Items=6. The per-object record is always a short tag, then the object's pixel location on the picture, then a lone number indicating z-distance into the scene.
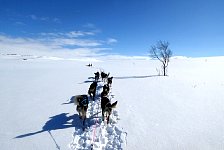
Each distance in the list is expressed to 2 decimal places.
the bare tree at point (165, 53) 19.93
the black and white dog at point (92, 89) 8.43
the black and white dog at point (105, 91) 7.74
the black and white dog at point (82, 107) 5.79
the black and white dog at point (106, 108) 5.86
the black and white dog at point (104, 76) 13.71
